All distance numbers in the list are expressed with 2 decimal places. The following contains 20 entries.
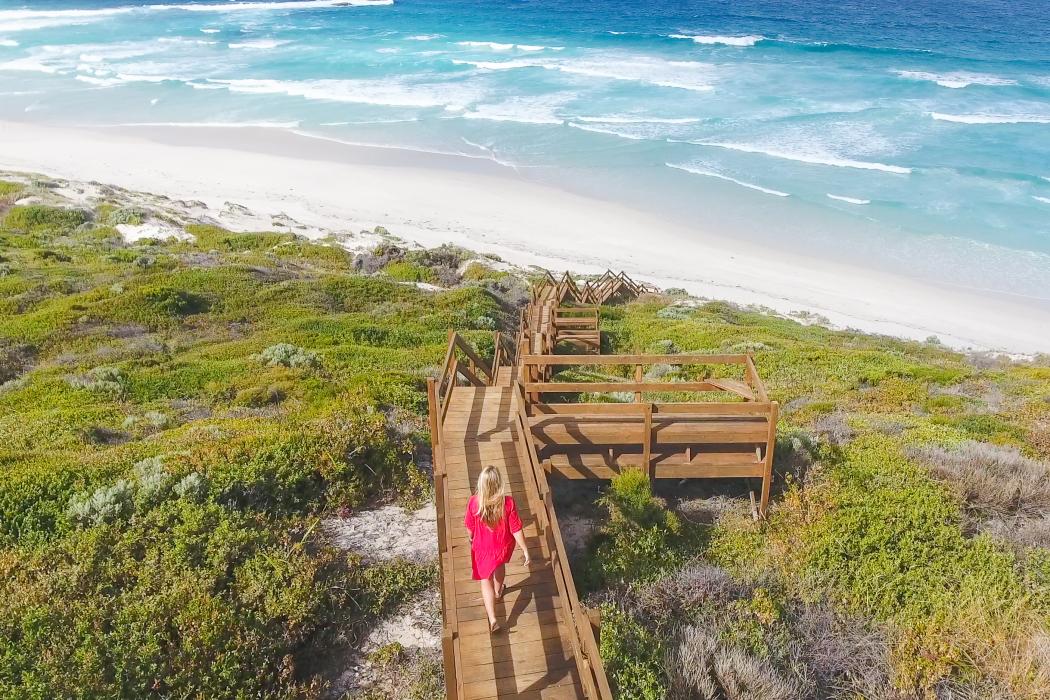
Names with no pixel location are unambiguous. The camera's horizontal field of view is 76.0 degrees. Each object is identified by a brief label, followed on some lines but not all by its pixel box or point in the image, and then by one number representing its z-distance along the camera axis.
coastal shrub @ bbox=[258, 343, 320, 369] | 14.94
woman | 6.34
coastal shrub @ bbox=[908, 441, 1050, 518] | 9.30
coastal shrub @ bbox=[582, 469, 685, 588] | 8.17
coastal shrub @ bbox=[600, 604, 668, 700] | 6.48
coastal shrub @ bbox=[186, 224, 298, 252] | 32.19
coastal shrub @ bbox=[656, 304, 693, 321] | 24.69
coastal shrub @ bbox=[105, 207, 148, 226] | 33.78
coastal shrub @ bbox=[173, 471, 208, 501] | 8.63
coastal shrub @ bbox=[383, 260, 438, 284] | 28.84
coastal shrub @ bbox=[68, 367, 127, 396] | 13.38
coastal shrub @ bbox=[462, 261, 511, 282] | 29.63
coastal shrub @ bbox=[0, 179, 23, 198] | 36.94
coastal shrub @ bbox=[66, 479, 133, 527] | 8.18
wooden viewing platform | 6.01
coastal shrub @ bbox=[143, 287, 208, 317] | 19.33
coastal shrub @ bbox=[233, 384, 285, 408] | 12.84
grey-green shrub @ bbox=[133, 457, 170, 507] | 8.50
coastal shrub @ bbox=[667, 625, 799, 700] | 6.57
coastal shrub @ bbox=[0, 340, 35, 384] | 14.55
